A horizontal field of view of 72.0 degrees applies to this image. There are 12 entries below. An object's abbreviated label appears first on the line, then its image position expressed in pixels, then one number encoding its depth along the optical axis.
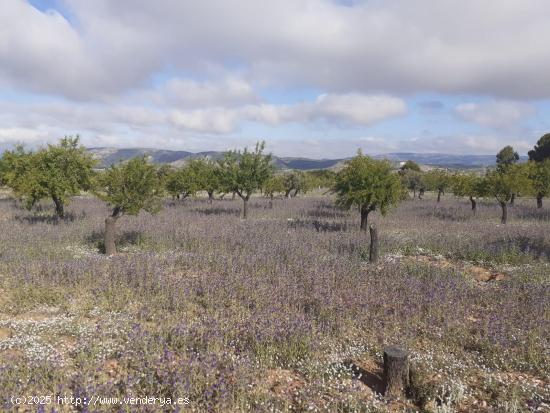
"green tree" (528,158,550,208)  35.11
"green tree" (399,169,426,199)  57.44
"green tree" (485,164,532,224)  27.92
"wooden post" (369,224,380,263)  14.93
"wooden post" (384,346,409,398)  6.39
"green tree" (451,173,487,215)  30.33
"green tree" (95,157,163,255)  15.65
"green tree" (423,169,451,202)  45.08
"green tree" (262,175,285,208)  48.05
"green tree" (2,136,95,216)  21.75
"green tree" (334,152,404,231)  20.94
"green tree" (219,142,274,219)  28.50
